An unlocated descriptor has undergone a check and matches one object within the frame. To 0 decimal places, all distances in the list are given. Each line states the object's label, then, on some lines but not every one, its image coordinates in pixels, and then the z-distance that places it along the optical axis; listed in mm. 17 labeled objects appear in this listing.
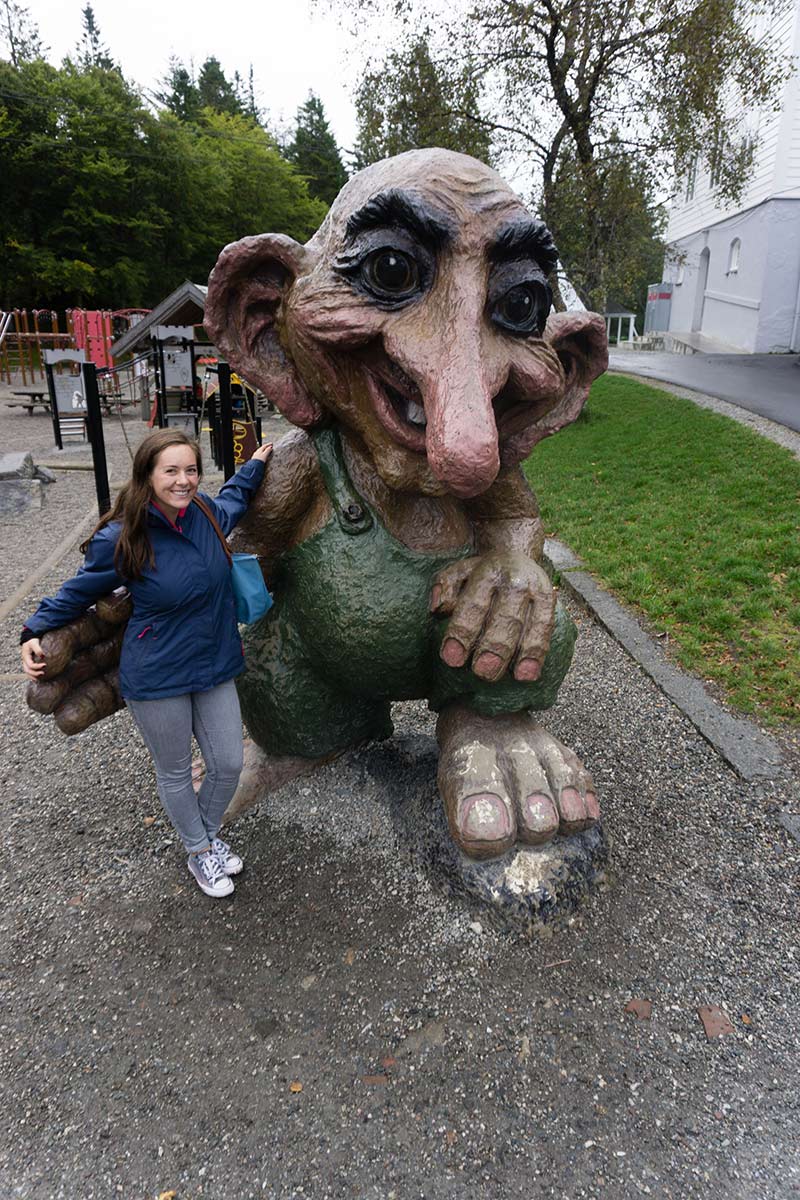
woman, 1816
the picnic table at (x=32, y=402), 14016
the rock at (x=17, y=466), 7953
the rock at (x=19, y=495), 7596
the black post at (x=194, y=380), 10031
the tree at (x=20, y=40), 32438
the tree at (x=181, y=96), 39000
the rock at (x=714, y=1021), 1802
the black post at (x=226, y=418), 6034
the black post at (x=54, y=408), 10547
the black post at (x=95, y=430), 5629
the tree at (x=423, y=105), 10258
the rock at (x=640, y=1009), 1831
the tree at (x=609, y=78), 9070
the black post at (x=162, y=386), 8375
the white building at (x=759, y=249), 17453
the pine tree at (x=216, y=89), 46031
